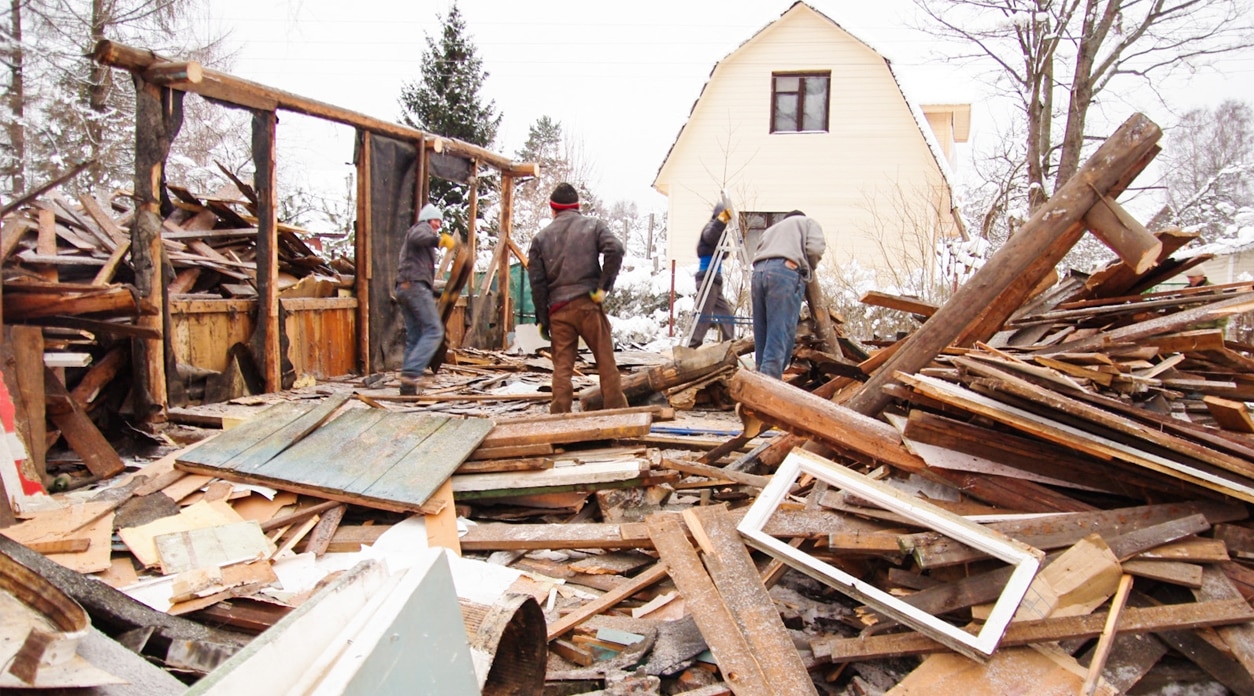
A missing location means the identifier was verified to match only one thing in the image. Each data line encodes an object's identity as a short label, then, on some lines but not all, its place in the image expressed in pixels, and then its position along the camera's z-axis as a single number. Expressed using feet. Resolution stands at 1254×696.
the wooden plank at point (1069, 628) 9.42
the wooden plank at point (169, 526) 12.34
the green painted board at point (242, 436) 15.51
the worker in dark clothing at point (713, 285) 32.50
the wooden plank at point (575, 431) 15.77
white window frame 9.22
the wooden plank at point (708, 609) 9.18
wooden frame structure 21.63
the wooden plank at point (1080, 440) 10.48
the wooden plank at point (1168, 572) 10.10
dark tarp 32.07
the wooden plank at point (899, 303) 20.07
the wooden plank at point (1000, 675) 8.97
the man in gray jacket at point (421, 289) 26.50
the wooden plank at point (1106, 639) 8.81
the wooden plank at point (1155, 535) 10.40
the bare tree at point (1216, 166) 102.89
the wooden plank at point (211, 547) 12.15
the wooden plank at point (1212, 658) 9.25
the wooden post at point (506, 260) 41.19
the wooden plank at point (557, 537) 13.02
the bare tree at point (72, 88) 54.80
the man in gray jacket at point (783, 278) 22.02
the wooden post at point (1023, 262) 12.93
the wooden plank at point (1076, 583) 9.72
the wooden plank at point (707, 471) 14.90
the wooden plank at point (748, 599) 9.20
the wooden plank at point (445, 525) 13.38
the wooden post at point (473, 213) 38.37
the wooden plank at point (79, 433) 16.90
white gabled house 61.41
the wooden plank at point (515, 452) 15.46
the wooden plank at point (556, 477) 14.61
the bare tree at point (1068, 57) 48.26
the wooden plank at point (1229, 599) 9.32
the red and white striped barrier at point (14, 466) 13.65
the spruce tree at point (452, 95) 66.69
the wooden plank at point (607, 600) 10.84
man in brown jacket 20.86
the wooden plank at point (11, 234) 20.40
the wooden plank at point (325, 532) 13.23
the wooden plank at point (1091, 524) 10.69
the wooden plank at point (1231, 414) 12.49
